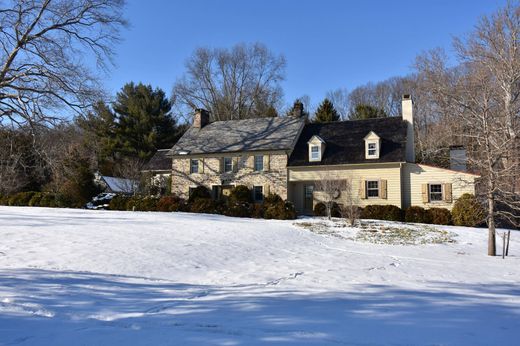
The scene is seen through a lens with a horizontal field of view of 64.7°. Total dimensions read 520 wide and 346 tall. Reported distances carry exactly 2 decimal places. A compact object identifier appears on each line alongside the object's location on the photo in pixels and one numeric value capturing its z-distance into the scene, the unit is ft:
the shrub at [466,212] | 70.38
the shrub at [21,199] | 94.99
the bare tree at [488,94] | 43.91
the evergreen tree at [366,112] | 134.78
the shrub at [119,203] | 87.66
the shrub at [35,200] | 93.32
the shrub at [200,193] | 91.86
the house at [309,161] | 80.12
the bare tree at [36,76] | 55.34
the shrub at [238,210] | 79.36
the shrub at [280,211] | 75.20
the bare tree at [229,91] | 159.94
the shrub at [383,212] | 75.87
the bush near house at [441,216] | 72.69
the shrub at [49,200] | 91.81
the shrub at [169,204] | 83.87
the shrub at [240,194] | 87.61
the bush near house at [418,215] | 74.13
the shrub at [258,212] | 77.97
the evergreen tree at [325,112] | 136.52
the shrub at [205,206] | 81.20
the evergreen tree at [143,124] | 142.20
